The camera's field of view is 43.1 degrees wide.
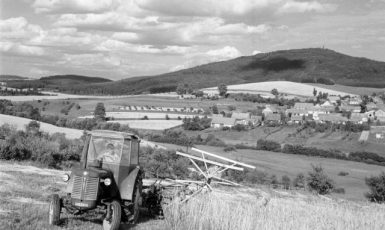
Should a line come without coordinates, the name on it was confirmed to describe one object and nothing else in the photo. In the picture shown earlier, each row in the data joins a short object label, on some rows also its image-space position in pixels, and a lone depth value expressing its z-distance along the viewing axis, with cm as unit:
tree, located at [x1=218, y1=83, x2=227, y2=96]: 15375
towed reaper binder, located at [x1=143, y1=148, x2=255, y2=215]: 1357
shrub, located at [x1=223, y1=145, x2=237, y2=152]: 7506
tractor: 1144
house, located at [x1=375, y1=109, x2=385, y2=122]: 12110
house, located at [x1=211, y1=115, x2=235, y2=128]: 10125
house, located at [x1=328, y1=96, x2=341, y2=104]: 15308
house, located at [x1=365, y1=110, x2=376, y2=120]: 12047
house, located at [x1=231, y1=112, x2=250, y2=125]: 10650
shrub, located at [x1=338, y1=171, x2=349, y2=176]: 6225
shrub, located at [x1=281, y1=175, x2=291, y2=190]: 4766
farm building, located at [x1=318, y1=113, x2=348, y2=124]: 11469
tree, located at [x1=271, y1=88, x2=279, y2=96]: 15694
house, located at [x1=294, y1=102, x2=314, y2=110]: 13125
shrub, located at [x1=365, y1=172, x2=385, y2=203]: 4192
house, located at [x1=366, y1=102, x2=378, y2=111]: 13585
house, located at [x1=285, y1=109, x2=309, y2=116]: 12332
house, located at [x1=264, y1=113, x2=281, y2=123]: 10881
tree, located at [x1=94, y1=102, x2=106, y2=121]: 9219
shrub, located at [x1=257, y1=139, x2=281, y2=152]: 8209
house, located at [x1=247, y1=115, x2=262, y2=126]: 10644
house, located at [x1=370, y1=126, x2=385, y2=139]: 8844
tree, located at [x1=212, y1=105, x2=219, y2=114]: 11734
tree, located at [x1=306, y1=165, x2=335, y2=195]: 4169
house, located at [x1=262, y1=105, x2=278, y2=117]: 11972
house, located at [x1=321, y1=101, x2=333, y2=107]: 13986
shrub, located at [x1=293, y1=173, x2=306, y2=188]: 4785
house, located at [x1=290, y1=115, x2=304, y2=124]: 11300
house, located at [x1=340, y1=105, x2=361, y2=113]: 12955
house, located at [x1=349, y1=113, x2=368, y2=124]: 11478
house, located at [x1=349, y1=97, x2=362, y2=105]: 14588
